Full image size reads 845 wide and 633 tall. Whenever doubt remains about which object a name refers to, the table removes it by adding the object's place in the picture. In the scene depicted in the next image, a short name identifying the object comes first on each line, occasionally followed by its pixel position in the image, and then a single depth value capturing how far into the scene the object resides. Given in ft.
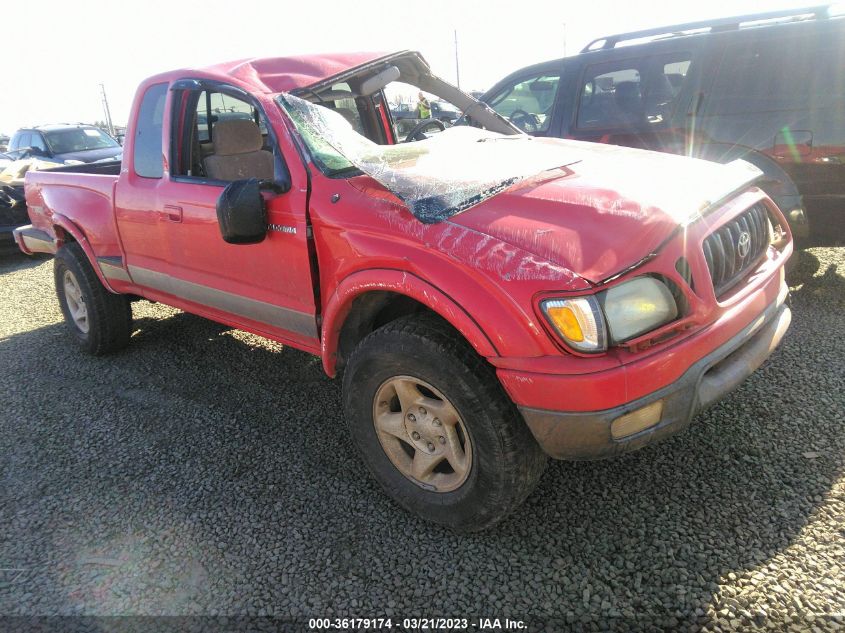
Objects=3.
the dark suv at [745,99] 13.58
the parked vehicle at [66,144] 40.81
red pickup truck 6.72
